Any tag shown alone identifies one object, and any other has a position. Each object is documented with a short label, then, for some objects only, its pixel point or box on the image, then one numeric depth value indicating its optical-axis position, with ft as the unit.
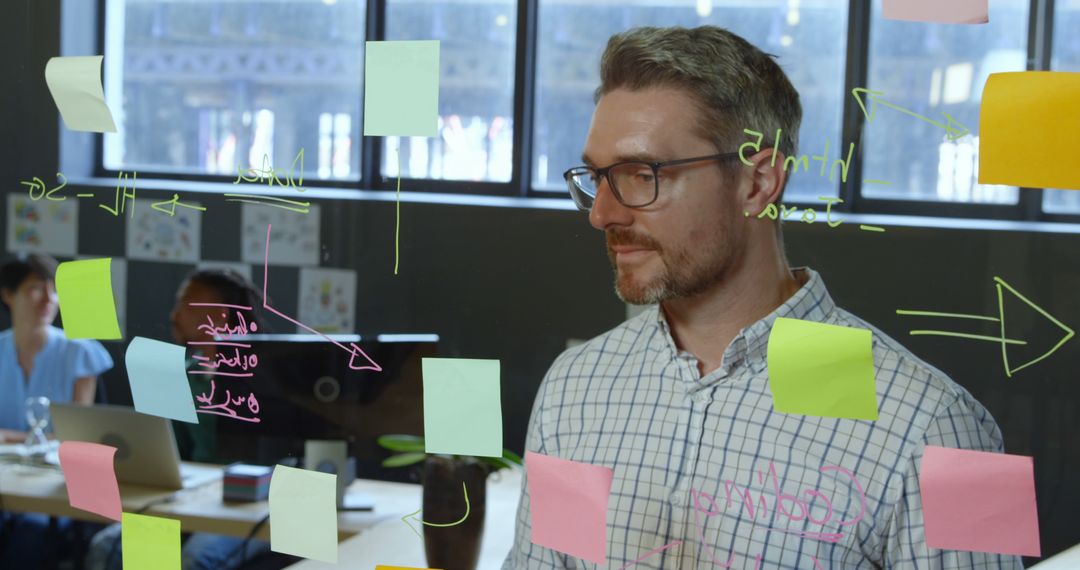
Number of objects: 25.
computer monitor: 3.70
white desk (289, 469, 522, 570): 3.92
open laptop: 5.95
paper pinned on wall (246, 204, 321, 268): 3.50
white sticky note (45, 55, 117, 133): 3.51
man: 2.67
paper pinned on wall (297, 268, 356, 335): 3.82
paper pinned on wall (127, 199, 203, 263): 3.81
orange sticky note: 2.23
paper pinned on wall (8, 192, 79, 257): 4.29
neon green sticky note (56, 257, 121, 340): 3.57
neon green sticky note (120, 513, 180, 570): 3.49
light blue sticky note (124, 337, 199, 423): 3.50
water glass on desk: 8.09
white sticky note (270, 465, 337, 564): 3.22
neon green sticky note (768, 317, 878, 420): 2.43
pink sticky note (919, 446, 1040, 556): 2.32
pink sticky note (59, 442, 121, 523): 3.63
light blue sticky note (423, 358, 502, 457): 2.93
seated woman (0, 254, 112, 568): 4.94
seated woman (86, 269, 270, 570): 7.55
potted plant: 3.76
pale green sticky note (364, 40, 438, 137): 2.95
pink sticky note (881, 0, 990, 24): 2.31
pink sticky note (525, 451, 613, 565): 2.78
